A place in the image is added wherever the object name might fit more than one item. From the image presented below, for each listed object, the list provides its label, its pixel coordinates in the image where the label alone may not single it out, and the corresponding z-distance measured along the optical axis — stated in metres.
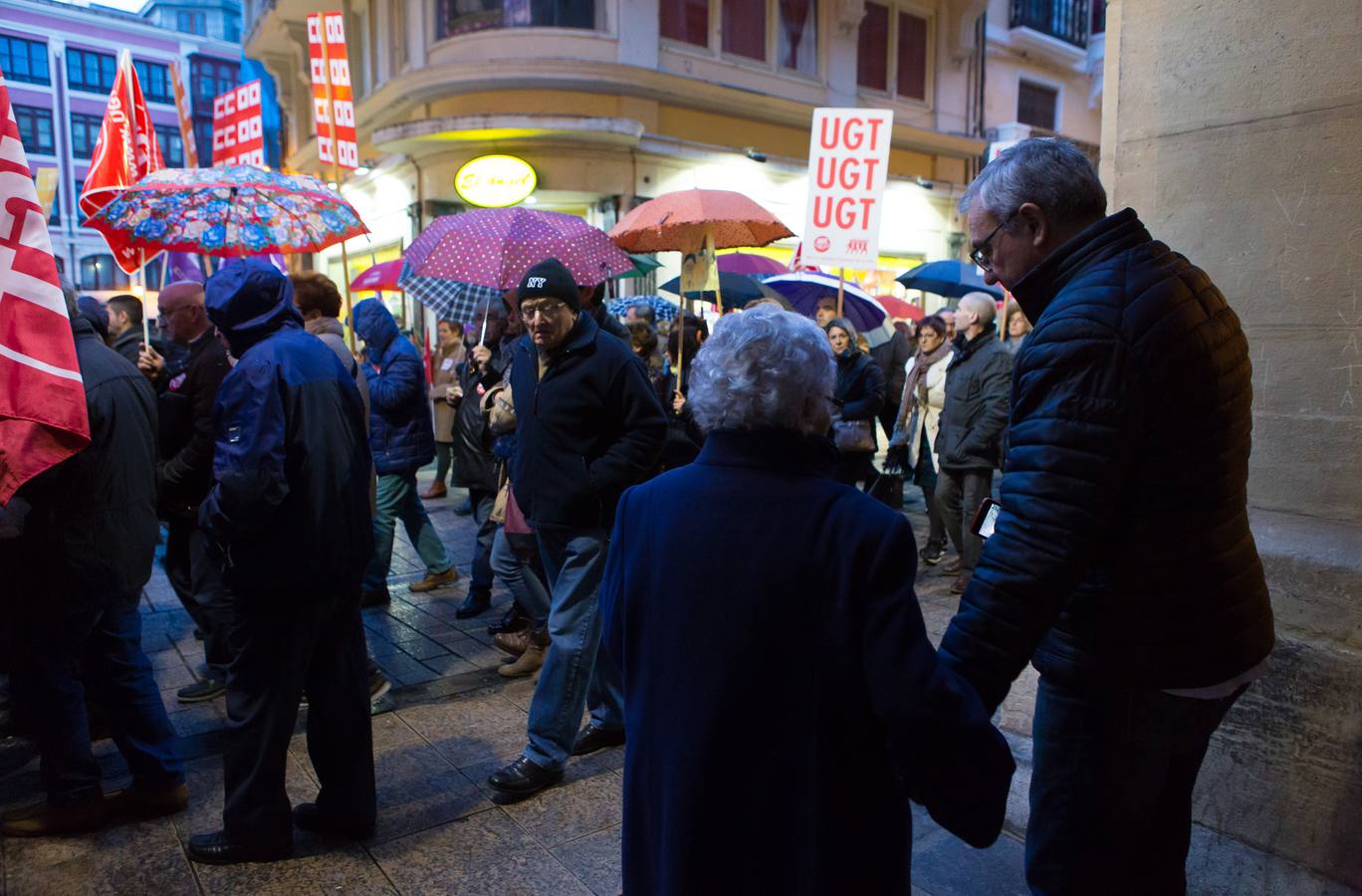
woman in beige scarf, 7.75
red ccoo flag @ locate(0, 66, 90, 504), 2.71
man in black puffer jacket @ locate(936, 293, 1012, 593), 6.47
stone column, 2.72
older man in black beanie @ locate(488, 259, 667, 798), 3.74
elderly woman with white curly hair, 1.60
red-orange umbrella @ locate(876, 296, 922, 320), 14.62
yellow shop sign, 15.20
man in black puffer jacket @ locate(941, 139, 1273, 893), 1.77
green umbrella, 10.23
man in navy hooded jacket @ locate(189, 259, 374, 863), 3.06
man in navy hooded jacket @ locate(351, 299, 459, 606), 6.11
